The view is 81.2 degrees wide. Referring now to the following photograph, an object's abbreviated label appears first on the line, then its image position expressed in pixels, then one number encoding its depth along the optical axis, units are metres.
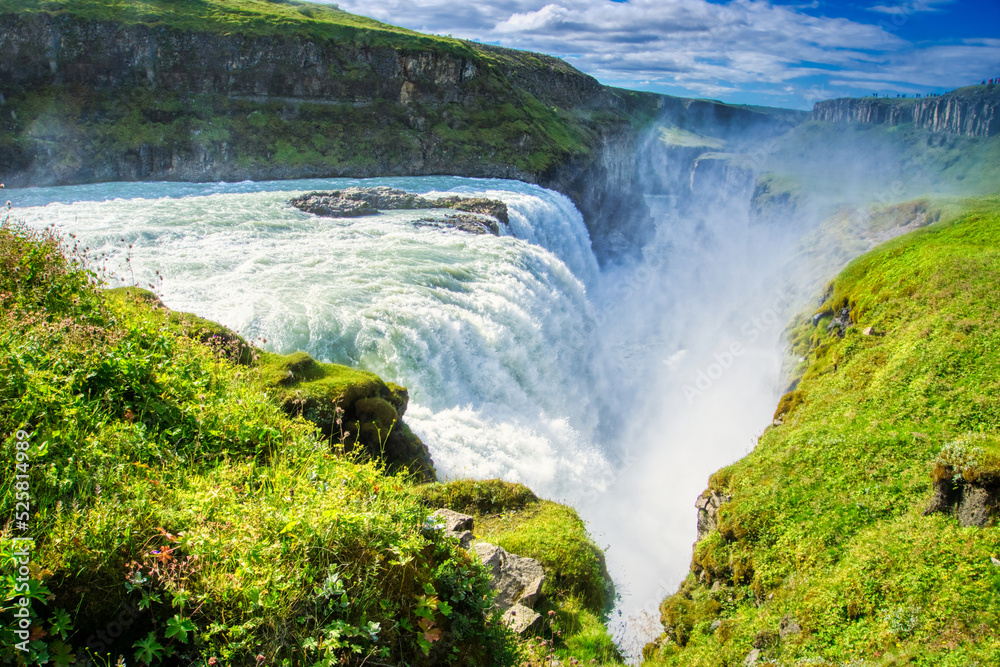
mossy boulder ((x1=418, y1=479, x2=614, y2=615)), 8.56
